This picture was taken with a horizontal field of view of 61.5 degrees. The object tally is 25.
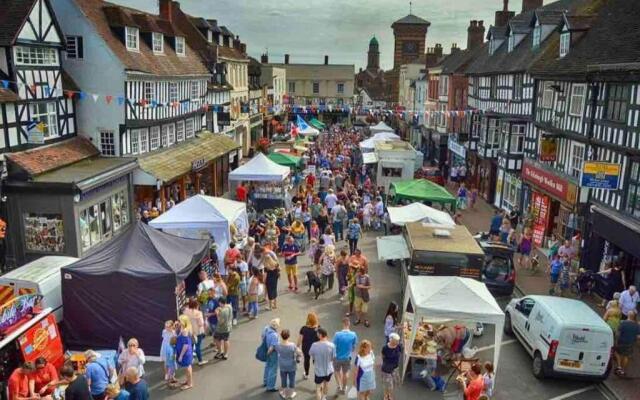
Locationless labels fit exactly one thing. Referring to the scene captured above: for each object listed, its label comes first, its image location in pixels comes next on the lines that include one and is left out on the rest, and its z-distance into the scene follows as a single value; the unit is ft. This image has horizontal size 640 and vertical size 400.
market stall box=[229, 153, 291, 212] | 78.48
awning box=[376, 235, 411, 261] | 48.84
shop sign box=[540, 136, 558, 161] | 70.79
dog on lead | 50.06
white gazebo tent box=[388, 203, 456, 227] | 59.52
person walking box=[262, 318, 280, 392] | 33.45
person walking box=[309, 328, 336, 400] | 31.96
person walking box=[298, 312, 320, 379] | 33.91
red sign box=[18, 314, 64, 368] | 31.68
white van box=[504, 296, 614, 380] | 35.45
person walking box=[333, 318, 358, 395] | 32.96
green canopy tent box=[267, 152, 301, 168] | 96.99
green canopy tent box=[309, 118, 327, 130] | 192.54
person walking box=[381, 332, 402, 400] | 31.99
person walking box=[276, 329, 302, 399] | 32.63
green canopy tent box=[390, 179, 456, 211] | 73.05
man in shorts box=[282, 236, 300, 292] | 51.83
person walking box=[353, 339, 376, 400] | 31.32
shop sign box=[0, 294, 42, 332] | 31.00
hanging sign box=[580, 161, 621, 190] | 53.31
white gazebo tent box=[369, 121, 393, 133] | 162.09
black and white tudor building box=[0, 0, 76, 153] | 54.54
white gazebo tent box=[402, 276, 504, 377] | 34.71
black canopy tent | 38.11
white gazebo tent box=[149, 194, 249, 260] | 54.80
